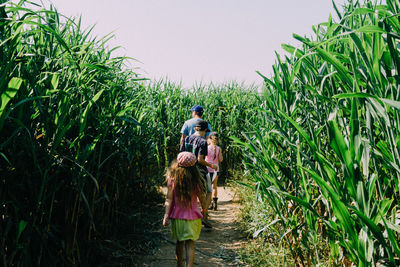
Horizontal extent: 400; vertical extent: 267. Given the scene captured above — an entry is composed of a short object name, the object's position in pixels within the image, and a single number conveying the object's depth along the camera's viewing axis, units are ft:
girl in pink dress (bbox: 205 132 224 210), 20.62
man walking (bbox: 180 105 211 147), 19.42
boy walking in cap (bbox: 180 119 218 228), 16.69
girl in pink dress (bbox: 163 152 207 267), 11.16
